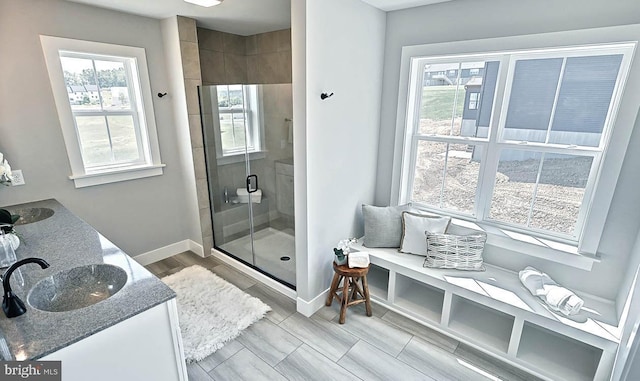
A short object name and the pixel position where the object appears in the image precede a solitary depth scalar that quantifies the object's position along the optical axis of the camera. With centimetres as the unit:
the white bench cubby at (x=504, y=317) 180
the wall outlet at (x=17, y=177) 231
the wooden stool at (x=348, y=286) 235
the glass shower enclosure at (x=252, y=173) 296
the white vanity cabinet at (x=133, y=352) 111
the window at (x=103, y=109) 246
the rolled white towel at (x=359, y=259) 237
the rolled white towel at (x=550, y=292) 182
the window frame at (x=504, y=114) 177
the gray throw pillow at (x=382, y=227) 266
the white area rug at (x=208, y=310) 219
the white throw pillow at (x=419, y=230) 252
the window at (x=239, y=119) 302
